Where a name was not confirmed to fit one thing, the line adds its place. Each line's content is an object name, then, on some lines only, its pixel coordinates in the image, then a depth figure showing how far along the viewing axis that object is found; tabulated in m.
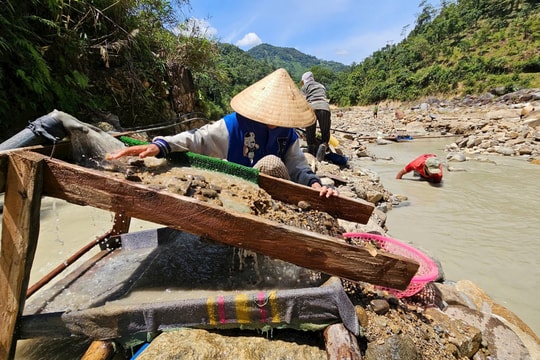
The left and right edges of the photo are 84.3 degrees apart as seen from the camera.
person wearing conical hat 2.28
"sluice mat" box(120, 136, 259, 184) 2.18
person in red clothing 7.07
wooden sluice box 1.43
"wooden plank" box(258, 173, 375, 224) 2.27
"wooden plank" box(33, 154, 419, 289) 1.47
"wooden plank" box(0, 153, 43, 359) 1.40
